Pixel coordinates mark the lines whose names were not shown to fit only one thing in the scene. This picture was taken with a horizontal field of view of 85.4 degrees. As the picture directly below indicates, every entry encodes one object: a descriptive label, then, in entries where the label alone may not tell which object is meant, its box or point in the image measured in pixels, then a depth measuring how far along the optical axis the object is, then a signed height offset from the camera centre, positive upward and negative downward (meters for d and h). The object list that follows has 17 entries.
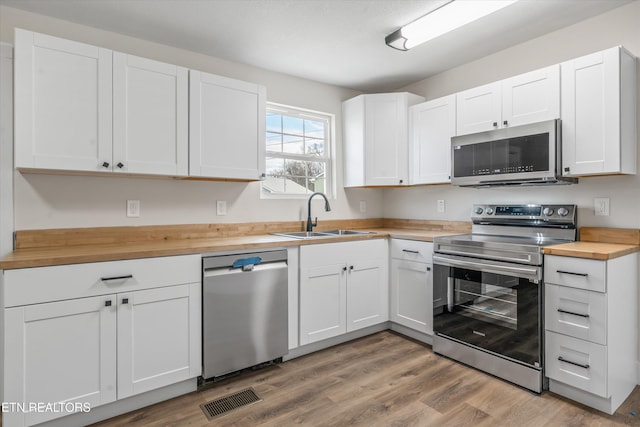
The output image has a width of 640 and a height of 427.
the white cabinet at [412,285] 2.84 -0.62
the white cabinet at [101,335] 1.69 -0.67
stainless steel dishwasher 2.23 -0.67
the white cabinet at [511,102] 2.36 +0.82
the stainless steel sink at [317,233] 3.13 -0.20
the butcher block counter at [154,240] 1.86 -0.21
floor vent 1.99 -1.14
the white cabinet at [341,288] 2.69 -0.63
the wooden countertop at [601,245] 1.95 -0.21
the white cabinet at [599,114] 2.09 +0.62
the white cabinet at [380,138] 3.34 +0.73
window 3.33 +0.60
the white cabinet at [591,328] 1.92 -0.68
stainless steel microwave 2.31 +0.41
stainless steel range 2.17 -0.54
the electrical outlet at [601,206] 2.35 +0.05
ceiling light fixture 2.07 +1.25
